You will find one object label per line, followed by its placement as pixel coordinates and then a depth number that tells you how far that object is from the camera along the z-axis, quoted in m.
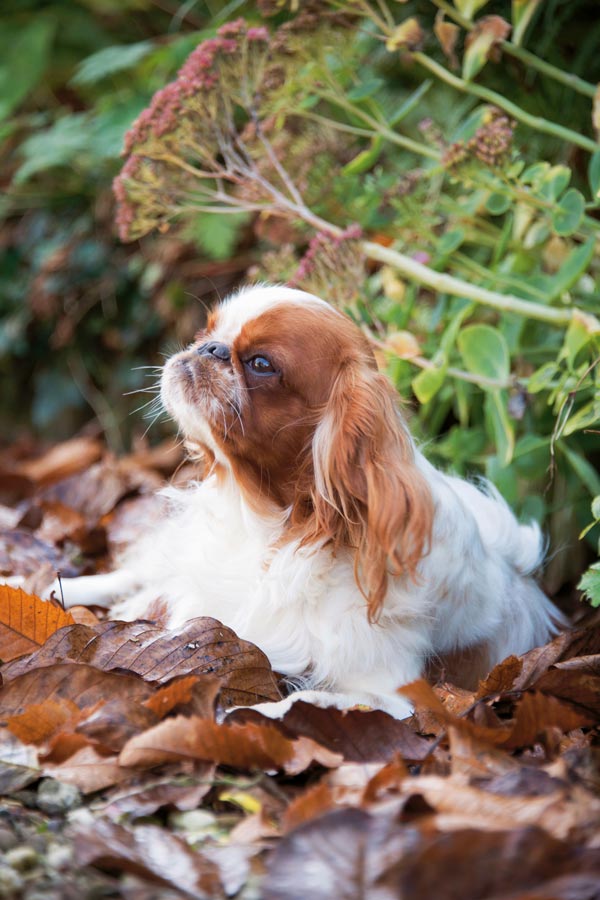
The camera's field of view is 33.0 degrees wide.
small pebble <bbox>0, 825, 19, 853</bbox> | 1.57
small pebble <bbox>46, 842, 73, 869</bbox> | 1.52
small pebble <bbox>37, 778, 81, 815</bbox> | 1.73
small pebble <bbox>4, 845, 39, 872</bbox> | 1.51
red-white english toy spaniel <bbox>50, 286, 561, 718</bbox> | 2.43
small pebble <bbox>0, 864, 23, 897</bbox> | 1.41
